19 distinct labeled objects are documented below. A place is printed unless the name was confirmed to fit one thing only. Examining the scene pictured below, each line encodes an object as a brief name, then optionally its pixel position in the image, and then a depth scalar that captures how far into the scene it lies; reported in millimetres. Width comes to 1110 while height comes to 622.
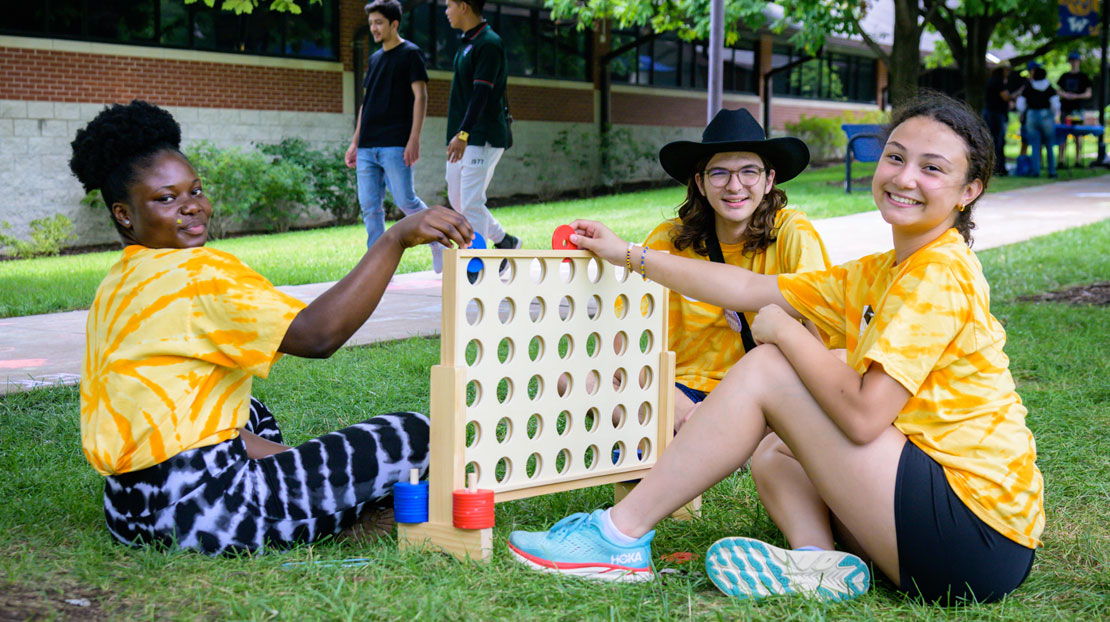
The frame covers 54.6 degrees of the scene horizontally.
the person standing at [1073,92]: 20719
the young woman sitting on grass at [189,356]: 2598
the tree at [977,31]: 21828
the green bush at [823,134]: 26969
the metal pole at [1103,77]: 20000
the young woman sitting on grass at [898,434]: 2391
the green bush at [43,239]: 11836
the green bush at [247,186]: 13180
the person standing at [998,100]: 19141
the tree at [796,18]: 16594
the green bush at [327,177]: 14781
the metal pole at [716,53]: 7371
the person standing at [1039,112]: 18688
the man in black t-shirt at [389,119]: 7719
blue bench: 15420
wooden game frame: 2732
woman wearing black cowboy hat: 3527
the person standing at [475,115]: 7633
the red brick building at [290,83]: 12727
